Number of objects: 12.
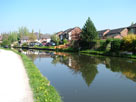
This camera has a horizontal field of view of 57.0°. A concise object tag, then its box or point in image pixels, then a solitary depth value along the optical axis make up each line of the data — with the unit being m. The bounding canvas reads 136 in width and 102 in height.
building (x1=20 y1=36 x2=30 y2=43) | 84.34
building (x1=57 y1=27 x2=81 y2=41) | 40.02
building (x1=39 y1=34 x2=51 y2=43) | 81.59
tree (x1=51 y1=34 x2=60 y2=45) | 50.58
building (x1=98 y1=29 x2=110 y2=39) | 56.26
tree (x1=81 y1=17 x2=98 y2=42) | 34.91
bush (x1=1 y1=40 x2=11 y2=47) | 55.19
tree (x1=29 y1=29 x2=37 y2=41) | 66.59
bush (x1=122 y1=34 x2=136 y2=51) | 22.63
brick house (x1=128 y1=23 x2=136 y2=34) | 41.06
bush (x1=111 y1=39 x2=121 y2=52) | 25.25
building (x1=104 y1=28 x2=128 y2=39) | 45.16
